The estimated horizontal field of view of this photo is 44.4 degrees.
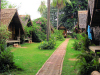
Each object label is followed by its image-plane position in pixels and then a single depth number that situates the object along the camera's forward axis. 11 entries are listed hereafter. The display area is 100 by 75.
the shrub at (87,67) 3.83
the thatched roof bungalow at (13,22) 12.39
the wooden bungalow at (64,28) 37.56
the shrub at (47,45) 12.95
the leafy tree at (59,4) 22.64
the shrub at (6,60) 4.90
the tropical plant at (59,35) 28.08
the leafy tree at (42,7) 37.12
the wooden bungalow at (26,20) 18.62
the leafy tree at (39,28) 20.50
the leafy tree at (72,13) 33.34
